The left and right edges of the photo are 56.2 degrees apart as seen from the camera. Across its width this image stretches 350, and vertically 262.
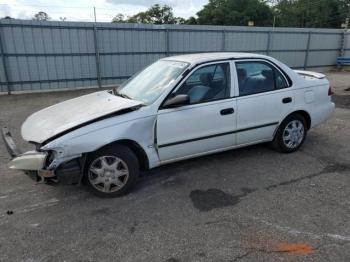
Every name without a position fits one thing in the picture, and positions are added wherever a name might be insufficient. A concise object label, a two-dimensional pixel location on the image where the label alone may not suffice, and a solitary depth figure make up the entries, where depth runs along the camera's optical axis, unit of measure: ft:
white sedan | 11.92
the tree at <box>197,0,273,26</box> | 163.94
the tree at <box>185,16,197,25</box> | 173.06
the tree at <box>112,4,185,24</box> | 184.24
